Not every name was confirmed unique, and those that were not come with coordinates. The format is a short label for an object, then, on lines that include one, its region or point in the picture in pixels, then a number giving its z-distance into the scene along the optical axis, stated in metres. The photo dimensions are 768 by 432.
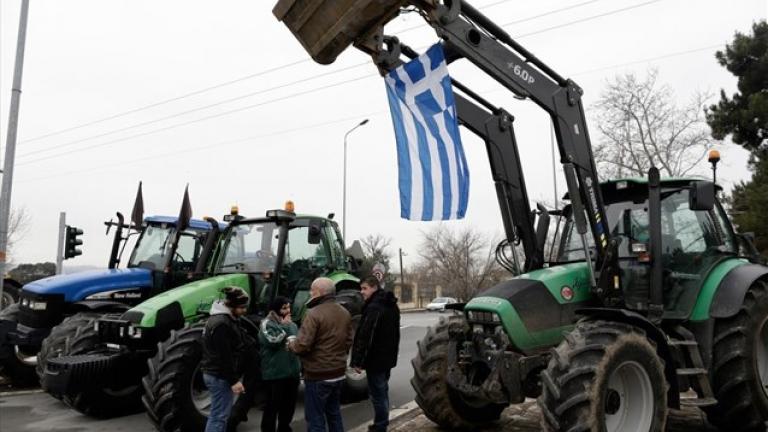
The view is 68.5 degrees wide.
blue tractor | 8.34
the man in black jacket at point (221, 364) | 5.19
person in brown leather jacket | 5.29
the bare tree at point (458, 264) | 56.53
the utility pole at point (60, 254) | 16.58
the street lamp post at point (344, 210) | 29.12
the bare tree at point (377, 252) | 56.70
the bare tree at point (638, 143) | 30.16
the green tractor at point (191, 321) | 6.02
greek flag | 5.30
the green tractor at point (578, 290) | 4.82
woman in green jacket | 5.77
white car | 42.96
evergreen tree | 20.77
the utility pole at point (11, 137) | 9.27
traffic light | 13.42
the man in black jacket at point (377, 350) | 6.00
